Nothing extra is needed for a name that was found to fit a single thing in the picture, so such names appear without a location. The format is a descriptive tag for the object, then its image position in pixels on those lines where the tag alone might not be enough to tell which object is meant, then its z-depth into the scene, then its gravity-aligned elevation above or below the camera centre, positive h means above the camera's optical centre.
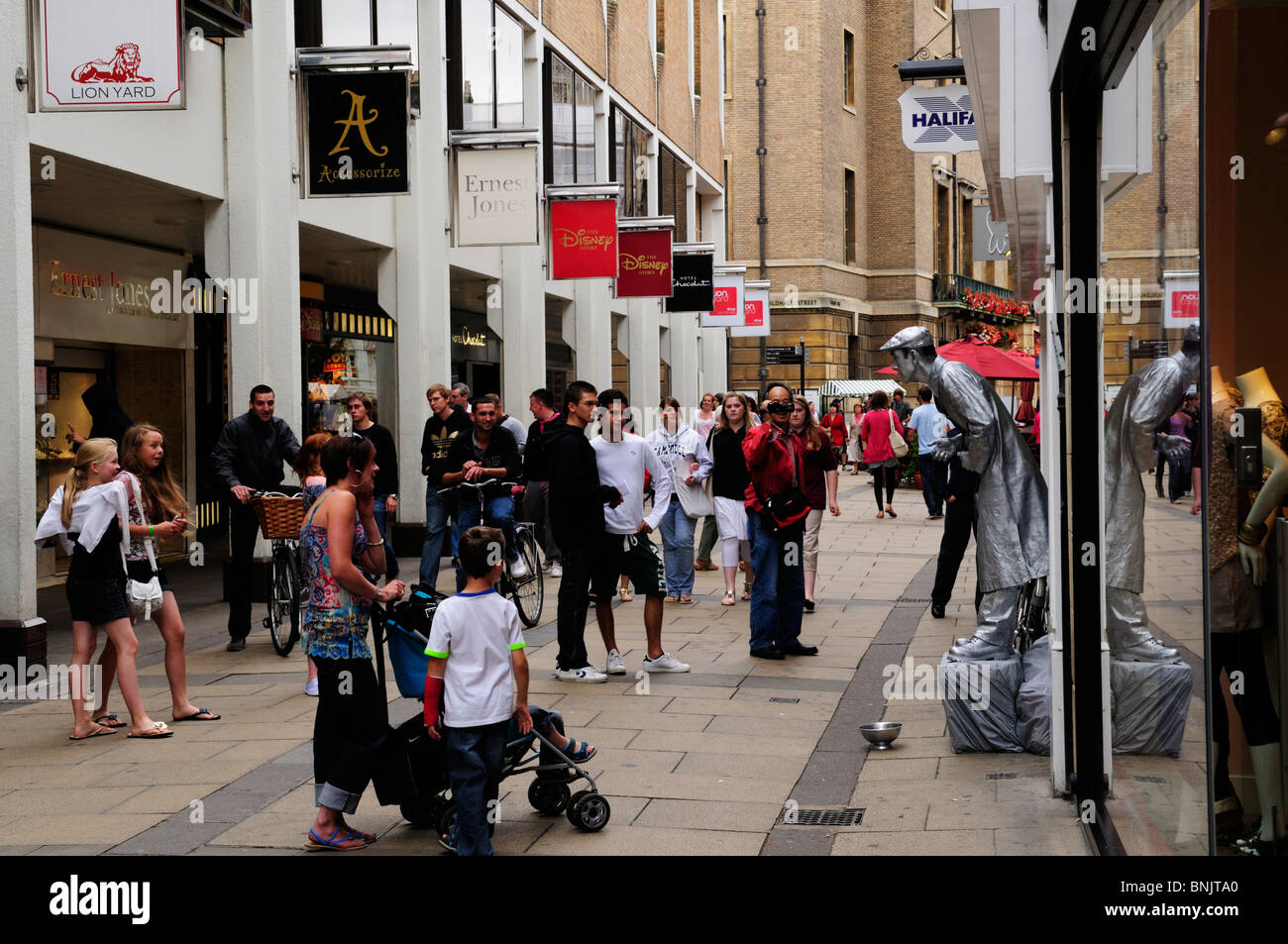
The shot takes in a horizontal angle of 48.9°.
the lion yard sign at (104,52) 9.87 +2.63
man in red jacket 10.23 -0.91
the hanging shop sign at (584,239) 19.95 +2.62
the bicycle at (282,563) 10.09 -1.01
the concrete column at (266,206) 13.40 +2.11
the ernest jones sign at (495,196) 16.61 +2.69
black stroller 5.75 -1.40
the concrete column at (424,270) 17.27 +1.90
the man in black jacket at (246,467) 10.80 -0.31
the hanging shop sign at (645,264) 23.61 +2.64
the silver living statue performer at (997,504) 7.36 -0.46
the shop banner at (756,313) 35.25 +2.66
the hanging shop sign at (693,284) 28.44 +2.75
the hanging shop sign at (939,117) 10.61 +2.27
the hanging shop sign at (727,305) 33.16 +2.71
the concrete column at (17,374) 9.55 +0.37
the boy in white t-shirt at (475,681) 5.39 -0.98
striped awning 47.33 +1.03
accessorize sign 13.01 +2.73
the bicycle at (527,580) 12.03 -1.34
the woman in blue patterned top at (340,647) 5.77 -0.92
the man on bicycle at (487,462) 12.28 -0.33
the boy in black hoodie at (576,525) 9.38 -0.69
